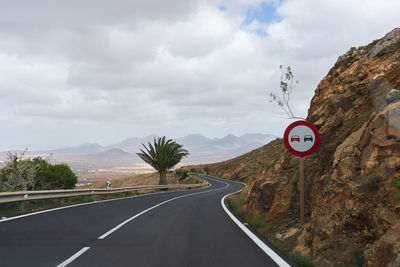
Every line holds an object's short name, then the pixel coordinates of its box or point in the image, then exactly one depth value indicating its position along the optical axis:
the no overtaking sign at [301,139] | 8.58
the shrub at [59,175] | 35.53
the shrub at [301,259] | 6.00
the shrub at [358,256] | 5.39
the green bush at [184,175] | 71.58
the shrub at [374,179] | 6.09
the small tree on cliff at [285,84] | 19.24
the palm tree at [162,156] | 42.38
